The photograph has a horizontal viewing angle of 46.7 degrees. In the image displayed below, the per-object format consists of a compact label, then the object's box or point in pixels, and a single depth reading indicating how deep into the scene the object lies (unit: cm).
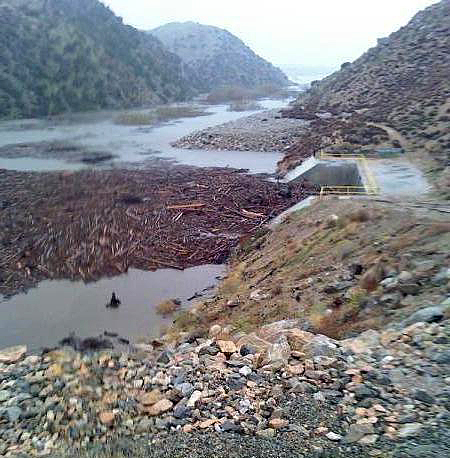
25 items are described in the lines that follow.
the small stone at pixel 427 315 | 728
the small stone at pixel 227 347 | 721
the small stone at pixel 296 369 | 632
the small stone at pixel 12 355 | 807
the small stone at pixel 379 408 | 547
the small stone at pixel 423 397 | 552
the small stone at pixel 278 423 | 543
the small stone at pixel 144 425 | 575
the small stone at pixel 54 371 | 705
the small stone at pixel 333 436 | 516
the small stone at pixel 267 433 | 530
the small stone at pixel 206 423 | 555
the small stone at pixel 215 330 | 978
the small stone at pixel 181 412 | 585
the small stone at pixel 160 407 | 604
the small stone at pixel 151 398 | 627
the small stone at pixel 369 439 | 502
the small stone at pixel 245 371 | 639
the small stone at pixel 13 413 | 604
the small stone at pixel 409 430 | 504
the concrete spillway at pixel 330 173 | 2370
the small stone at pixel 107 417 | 595
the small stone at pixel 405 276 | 898
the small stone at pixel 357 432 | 512
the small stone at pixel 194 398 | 597
